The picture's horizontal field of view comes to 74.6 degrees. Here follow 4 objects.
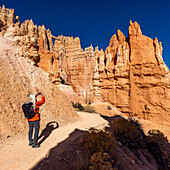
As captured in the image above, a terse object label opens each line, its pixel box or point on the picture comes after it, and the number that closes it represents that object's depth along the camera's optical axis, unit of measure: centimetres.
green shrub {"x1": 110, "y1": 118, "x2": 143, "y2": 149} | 525
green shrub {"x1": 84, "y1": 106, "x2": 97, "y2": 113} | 1618
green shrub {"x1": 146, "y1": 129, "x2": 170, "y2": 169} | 554
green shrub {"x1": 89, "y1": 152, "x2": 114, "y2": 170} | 259
